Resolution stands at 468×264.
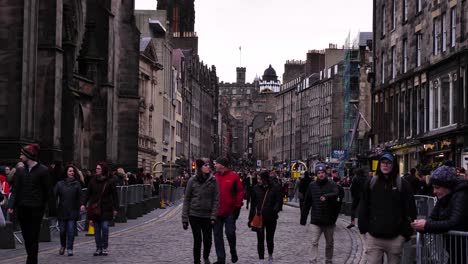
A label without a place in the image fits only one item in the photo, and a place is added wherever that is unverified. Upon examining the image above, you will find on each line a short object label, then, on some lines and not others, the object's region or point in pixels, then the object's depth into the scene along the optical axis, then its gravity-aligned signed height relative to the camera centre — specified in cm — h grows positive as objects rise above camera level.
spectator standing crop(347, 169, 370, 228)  2494 -11
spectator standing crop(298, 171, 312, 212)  3247 -14
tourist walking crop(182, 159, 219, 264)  1591 -38
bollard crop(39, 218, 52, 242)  2331 -129
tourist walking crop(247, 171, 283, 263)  1756 -47
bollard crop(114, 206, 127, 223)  3259 -124
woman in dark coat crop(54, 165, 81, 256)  1938 -57
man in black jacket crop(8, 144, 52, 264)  1470 -24
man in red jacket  1639 -32
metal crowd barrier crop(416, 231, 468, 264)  928 -65
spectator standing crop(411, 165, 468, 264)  925 -27
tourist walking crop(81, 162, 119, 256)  1930 -46
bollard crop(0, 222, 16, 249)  2067 -129
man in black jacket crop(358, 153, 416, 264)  1099 -34
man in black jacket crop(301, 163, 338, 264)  1623 -42
